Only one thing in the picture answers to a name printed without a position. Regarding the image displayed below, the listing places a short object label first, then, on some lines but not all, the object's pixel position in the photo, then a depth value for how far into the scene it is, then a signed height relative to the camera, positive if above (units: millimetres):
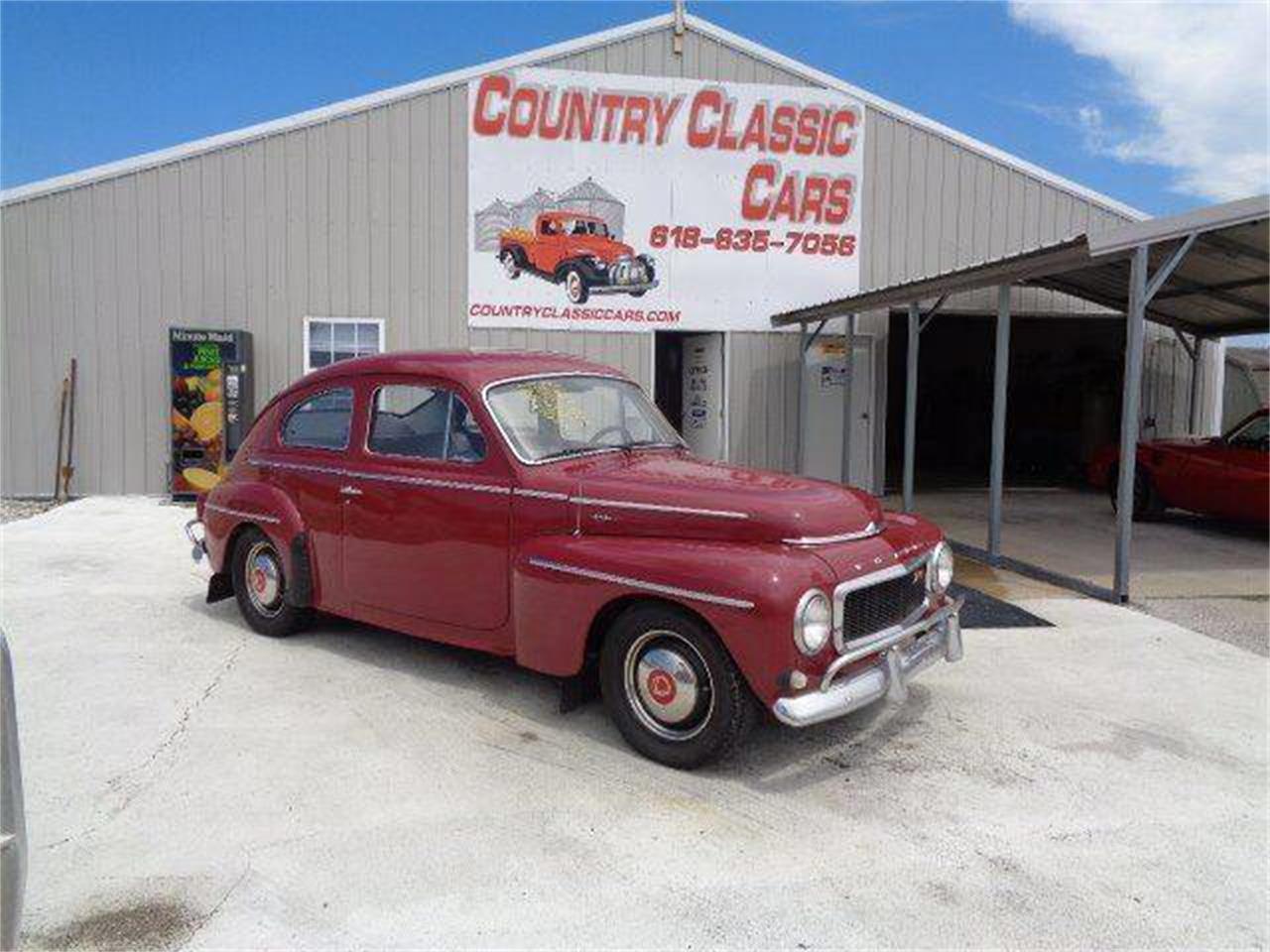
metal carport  6965 +1056
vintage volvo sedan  3764 -713
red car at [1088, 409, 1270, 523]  9570 -837
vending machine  11336 -216
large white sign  12297 +2449
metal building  11602 +1613
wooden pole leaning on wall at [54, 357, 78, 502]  11602 -799
